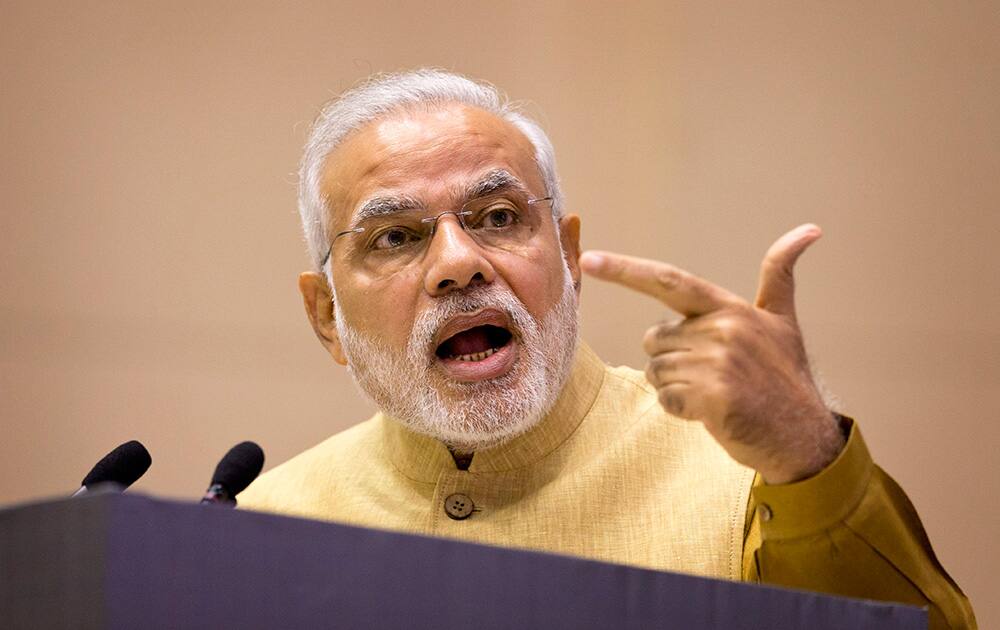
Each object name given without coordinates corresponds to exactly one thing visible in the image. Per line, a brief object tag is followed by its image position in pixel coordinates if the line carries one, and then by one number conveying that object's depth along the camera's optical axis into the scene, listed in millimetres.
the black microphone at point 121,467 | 1621
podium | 1320
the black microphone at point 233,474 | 1609
